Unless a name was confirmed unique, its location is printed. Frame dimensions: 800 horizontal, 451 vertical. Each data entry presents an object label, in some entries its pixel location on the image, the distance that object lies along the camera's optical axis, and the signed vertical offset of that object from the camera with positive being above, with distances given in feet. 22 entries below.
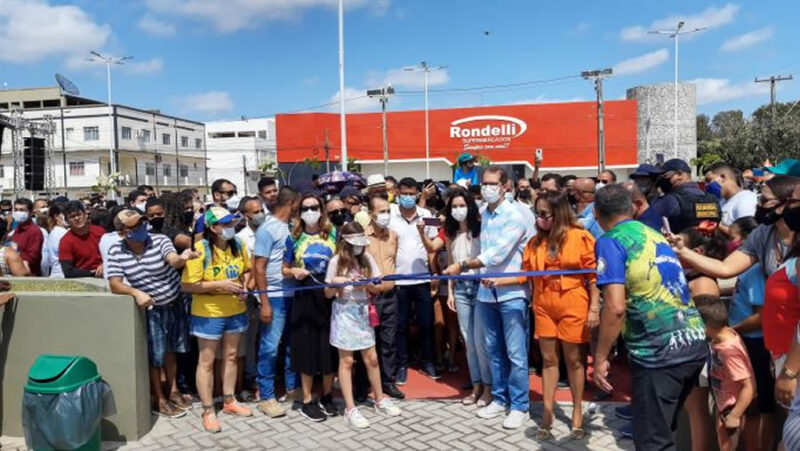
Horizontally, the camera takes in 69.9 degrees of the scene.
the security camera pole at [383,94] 116.06 +21.84
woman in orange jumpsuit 13.23 -2.33
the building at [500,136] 115.14 +12.99
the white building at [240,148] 218.38 +22.46
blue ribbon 13.15 -2.05
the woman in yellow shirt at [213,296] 14.75 -2.38
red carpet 16.70 -5.82
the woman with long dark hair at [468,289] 15.92 -2.54
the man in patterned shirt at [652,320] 9.84 -2.17
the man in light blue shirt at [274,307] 15.87 -2.92
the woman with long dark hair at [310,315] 15.53 -3.09
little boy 10.32 -3.24
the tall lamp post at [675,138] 119.65 +11.98
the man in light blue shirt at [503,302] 14.48 -2.62
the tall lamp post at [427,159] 118.89 +8.55
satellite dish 119.96 +26.17
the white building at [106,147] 173.37 +19.06
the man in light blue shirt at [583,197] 18.29 +0.00
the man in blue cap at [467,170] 26.11 +1.40
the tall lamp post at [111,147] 161.40 +17.64
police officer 15.52 -0.19
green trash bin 12.31 -4.29
